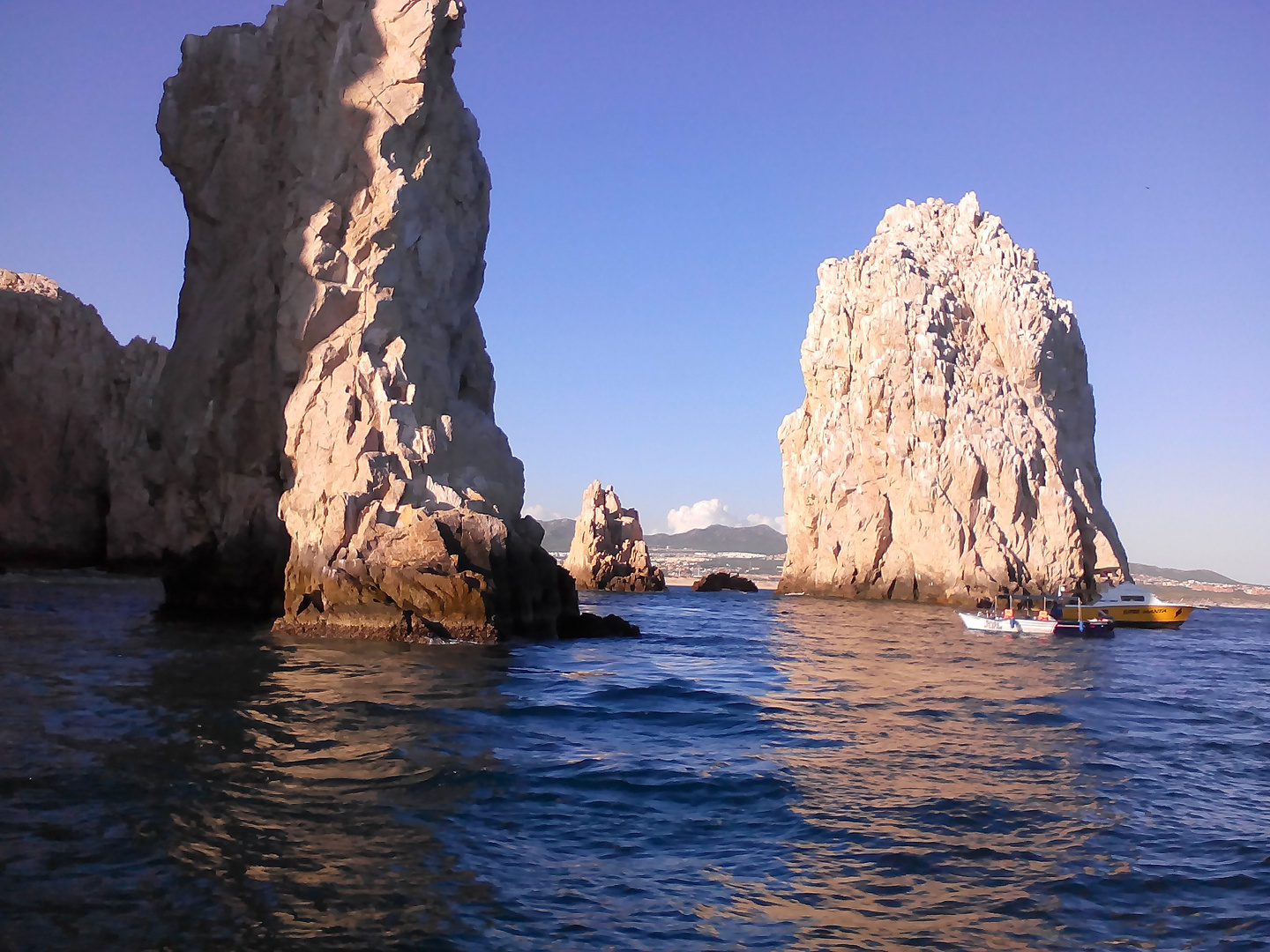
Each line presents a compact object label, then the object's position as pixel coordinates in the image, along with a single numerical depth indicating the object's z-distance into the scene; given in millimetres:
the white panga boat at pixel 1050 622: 37312
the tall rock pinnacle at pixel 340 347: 24375
